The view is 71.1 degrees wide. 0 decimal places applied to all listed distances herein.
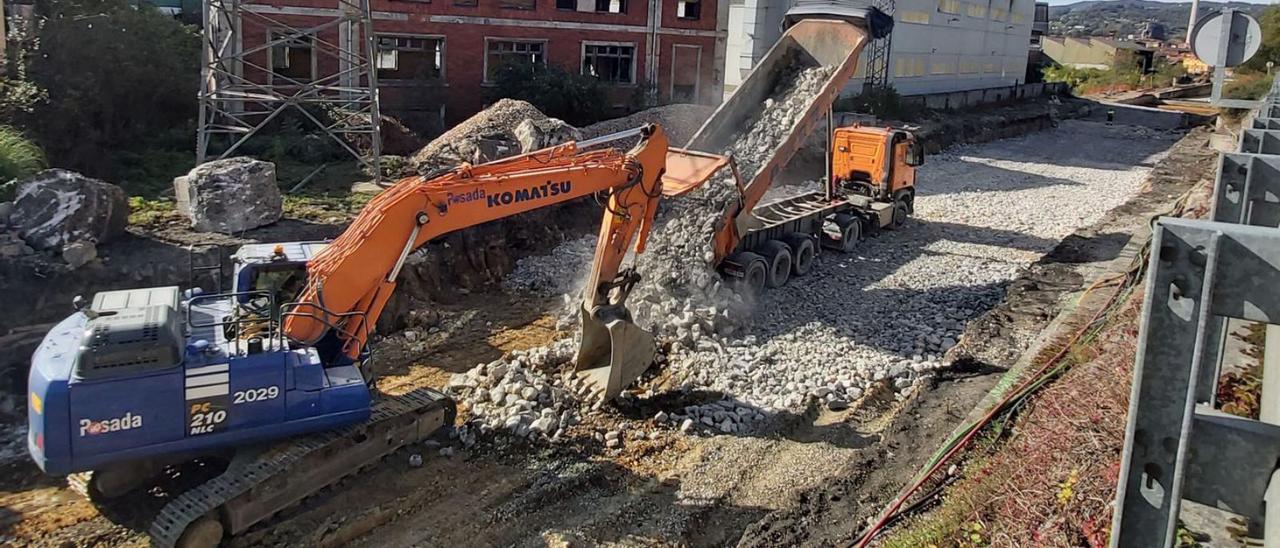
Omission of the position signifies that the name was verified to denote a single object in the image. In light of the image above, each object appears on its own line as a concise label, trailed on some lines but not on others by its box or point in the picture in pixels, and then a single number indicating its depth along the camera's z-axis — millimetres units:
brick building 24094
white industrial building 30781
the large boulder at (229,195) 13438
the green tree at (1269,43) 41500
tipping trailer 13461
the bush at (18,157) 13164
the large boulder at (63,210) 11766
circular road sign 7031
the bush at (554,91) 24797
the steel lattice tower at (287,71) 16031
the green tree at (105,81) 16797
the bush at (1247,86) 30639
